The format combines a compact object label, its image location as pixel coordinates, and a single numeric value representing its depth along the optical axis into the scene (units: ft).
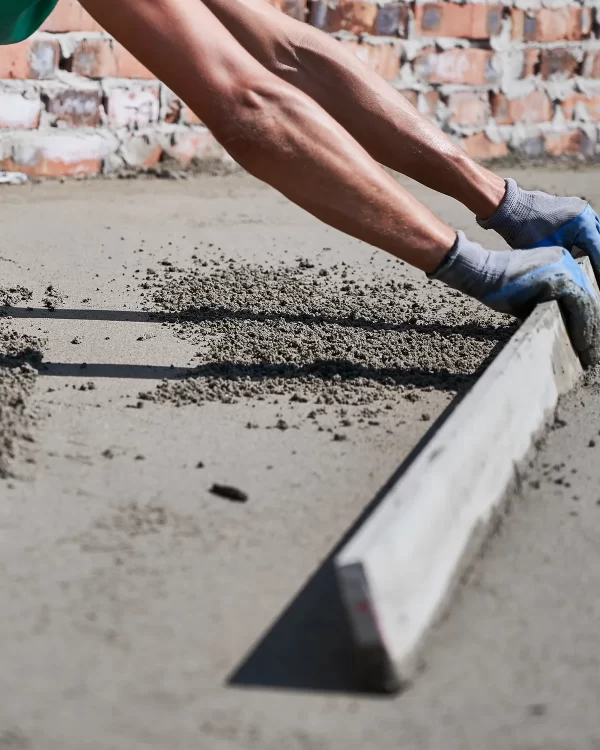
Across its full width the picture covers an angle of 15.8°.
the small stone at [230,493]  8.77
